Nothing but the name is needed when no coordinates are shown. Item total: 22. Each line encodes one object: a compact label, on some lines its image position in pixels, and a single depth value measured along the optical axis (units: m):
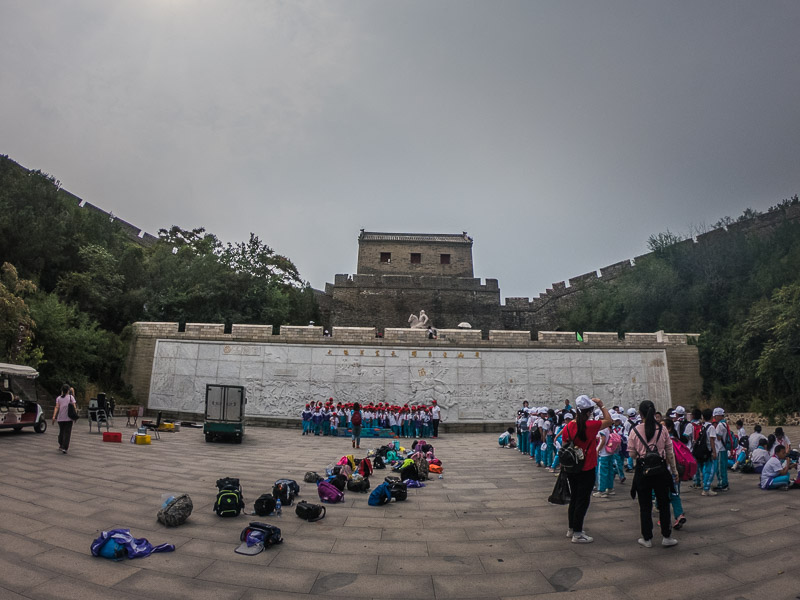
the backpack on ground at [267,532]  4.51
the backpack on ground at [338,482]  6.83
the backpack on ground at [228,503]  5.45
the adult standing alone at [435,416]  17.31
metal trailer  13.67
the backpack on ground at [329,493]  6.39
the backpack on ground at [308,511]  5.45
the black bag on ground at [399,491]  6.60
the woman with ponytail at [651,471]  4.64
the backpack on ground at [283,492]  6.03
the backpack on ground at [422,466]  8.31
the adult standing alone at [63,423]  8.95
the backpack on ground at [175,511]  5.01
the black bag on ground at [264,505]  5.49
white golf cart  11.25
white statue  22.75
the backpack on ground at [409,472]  8.02
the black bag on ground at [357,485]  7.03
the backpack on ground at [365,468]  8.09
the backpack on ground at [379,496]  6.37
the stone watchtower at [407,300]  31.12
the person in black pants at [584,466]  4.86
